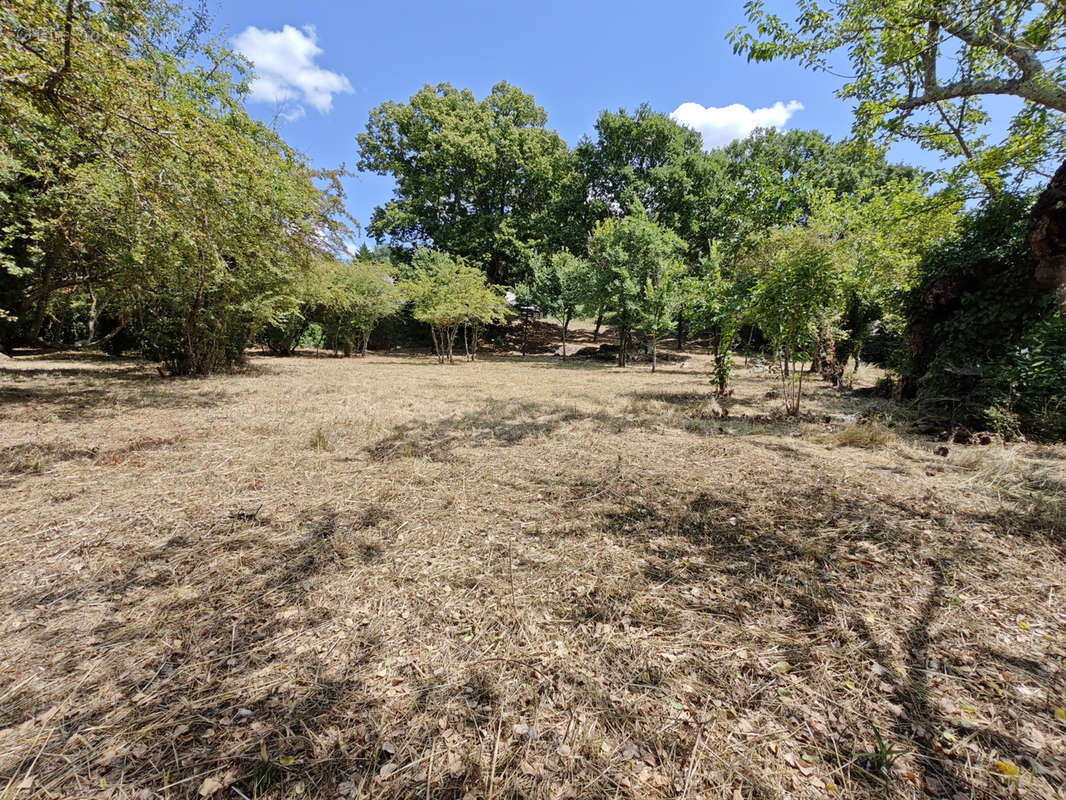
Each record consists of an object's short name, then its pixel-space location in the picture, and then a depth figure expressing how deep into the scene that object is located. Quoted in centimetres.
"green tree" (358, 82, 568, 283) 2772
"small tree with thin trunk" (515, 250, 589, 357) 2441
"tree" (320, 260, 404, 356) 2148
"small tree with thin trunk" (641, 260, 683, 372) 1812
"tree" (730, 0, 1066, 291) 485
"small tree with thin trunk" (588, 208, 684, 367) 1908
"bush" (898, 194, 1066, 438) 603
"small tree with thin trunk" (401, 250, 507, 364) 1997
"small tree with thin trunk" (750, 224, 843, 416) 680
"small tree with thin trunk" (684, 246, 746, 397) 807
